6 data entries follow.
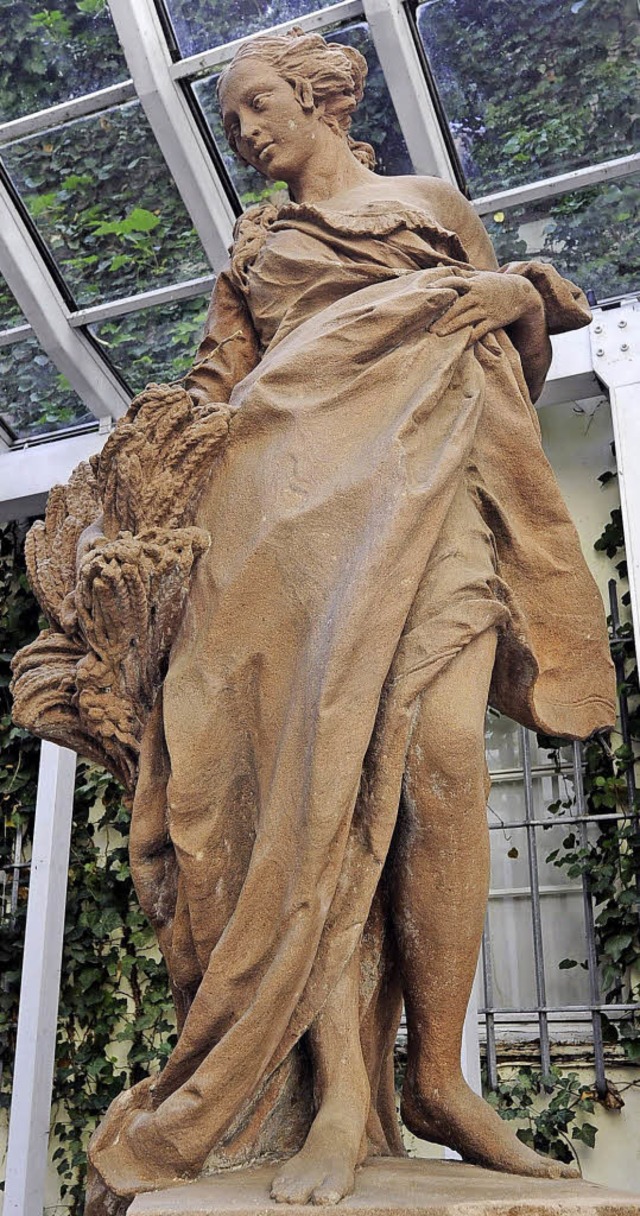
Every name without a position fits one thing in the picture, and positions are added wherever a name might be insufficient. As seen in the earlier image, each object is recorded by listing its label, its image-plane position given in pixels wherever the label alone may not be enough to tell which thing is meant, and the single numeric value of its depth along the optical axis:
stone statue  2.04
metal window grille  5.36
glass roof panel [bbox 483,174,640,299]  5.94
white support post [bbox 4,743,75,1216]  5.56
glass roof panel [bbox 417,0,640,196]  5.78
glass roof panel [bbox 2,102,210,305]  6.45
